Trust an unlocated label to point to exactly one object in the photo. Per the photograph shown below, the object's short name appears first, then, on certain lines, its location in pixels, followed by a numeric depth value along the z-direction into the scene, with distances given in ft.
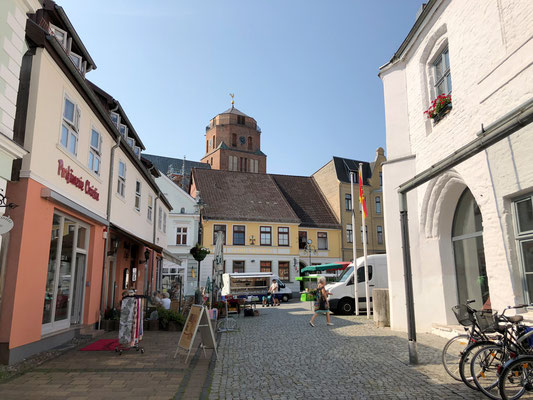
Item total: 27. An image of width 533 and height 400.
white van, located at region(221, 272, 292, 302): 98.84
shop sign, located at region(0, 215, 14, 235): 20.43
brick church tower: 225.56
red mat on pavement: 28.90
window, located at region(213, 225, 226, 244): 119.17
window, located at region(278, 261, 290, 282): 122.13
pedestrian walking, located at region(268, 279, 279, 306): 83.51
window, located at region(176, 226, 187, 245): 112.57
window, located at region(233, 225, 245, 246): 120.67
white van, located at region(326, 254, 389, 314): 58.59
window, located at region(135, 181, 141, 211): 58.07
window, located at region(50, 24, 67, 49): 33.09
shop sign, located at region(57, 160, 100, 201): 30.76
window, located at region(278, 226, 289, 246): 124.57
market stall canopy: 87.35
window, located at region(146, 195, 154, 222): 68.17
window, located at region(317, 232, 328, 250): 133.80
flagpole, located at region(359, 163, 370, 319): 49.97
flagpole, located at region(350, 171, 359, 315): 54.39
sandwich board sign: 25.46
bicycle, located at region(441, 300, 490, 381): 19.01
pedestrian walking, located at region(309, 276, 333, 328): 43.80
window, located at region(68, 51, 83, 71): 36.88
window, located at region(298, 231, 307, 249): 131.44
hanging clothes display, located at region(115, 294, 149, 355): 27.27
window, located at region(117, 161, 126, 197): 48.47
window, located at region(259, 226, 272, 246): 122.83
